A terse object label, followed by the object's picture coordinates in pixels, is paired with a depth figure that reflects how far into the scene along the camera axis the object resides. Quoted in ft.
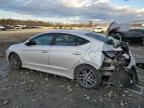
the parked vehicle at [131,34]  27.32
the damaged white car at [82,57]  9.09
